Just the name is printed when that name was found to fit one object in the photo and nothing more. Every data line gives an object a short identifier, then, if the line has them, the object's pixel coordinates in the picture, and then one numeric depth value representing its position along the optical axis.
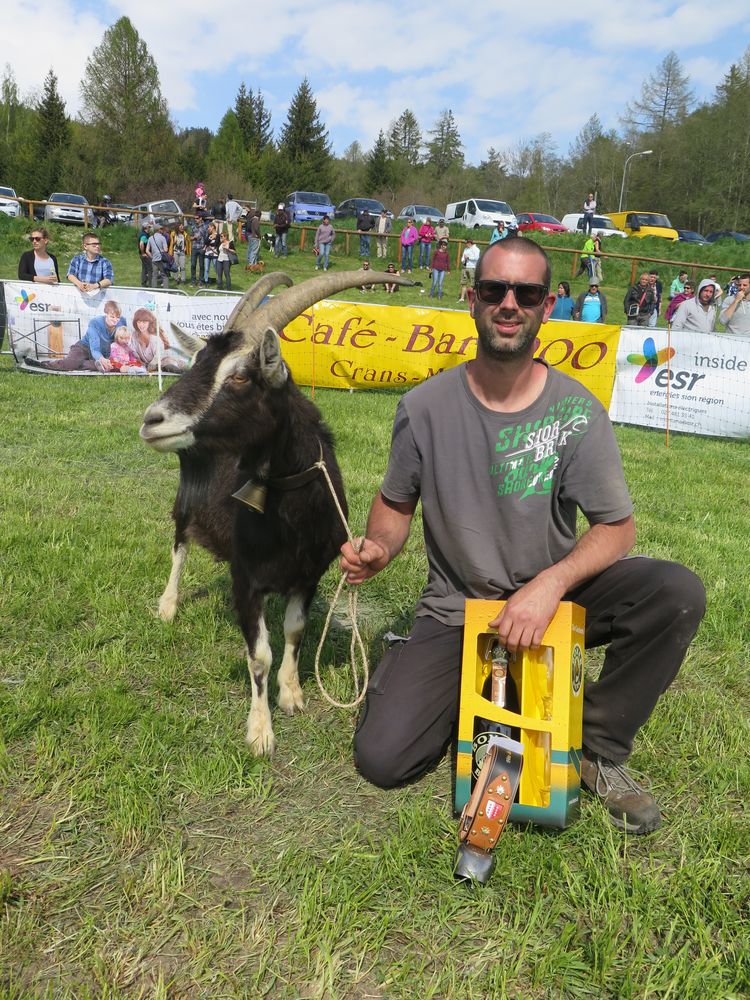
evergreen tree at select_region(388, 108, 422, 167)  64.44
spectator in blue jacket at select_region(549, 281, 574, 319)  14.34
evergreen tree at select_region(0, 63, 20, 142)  59.25
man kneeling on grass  2.57
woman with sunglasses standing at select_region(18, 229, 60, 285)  10.40
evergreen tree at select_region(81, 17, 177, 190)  45.75
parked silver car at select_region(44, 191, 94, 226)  25.83
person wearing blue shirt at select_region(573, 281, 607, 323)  13.53
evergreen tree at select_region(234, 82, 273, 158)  54.97
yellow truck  29.94
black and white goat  2.68
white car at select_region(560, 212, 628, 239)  28.82
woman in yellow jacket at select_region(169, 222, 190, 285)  20.44
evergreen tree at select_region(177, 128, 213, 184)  45.78
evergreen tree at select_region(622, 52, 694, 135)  53.06
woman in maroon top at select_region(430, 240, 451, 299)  19.81
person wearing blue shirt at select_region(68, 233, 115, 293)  10.55
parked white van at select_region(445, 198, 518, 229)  28.50
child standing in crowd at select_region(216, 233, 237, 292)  18.62
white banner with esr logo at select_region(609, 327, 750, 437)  9.98
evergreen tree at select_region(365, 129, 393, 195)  47.03
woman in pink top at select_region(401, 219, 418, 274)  22.48
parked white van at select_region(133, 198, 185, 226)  24.61
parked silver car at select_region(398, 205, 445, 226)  29.33
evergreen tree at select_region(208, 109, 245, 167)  49.11
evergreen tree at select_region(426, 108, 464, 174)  66.88
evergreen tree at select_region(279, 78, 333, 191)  47.28
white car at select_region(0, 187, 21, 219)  26.22
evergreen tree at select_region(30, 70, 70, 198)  40.47
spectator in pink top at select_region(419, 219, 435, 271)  22.64
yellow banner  10.30
